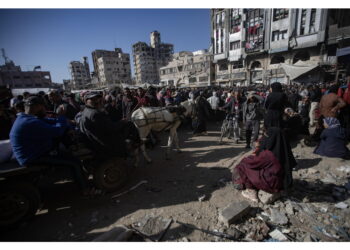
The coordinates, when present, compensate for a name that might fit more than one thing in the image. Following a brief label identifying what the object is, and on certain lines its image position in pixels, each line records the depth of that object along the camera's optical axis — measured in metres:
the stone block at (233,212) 2.56
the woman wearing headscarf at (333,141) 4.49
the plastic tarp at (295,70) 17.17
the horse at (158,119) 4.73
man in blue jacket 2.47
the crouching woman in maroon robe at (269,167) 2.98
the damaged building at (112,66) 75.38
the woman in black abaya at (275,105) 4.48
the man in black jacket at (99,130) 3.10
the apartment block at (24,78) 45.06
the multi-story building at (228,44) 32.78
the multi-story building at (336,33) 21.31
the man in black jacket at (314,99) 8.00
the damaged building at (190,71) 43.88
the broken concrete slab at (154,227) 2.42
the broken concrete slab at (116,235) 2.29
